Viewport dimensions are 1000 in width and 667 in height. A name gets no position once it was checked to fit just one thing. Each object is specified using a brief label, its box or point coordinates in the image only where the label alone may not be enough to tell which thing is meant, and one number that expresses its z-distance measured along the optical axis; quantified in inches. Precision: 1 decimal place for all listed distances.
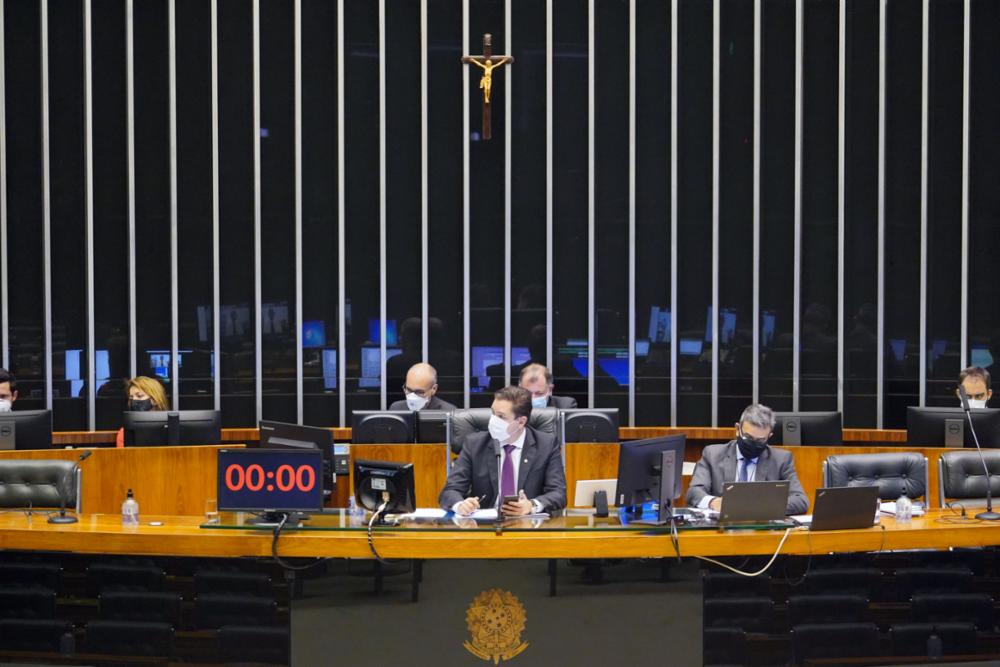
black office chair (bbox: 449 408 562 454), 490.9
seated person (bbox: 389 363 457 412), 602.2
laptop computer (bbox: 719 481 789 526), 374.9
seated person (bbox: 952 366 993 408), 585.9
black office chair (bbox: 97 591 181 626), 385.1
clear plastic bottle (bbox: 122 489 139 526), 397.7
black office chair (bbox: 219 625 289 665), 374.0
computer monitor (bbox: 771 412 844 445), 548.1
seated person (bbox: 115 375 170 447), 619.2
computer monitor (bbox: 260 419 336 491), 426.0
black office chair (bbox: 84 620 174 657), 384.5
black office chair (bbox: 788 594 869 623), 380.5
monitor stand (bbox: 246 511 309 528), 377.4
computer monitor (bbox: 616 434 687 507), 391.9
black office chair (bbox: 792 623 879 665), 380.5
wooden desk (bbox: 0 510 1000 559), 360.2
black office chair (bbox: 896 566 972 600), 389.7
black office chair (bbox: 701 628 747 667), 373.4
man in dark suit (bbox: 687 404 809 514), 445.4
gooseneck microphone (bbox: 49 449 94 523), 402.9
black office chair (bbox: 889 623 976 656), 388.5
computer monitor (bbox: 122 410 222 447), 566.6
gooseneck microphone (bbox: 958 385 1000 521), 411.2
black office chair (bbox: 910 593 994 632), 391.2
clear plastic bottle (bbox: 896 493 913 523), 408.8
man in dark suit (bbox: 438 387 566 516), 435.8
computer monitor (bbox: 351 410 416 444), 560.1
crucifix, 693.9
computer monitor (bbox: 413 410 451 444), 560.4
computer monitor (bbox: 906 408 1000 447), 512.4
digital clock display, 372.5
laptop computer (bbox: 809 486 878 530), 375.6
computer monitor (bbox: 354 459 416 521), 386.6
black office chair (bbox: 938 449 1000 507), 446.3
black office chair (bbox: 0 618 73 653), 395.2
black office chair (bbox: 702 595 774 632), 374.0
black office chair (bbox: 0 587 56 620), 394.9
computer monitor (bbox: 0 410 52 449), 539.5
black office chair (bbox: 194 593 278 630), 376.2
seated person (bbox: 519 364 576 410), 606.2
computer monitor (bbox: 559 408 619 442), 561.0
